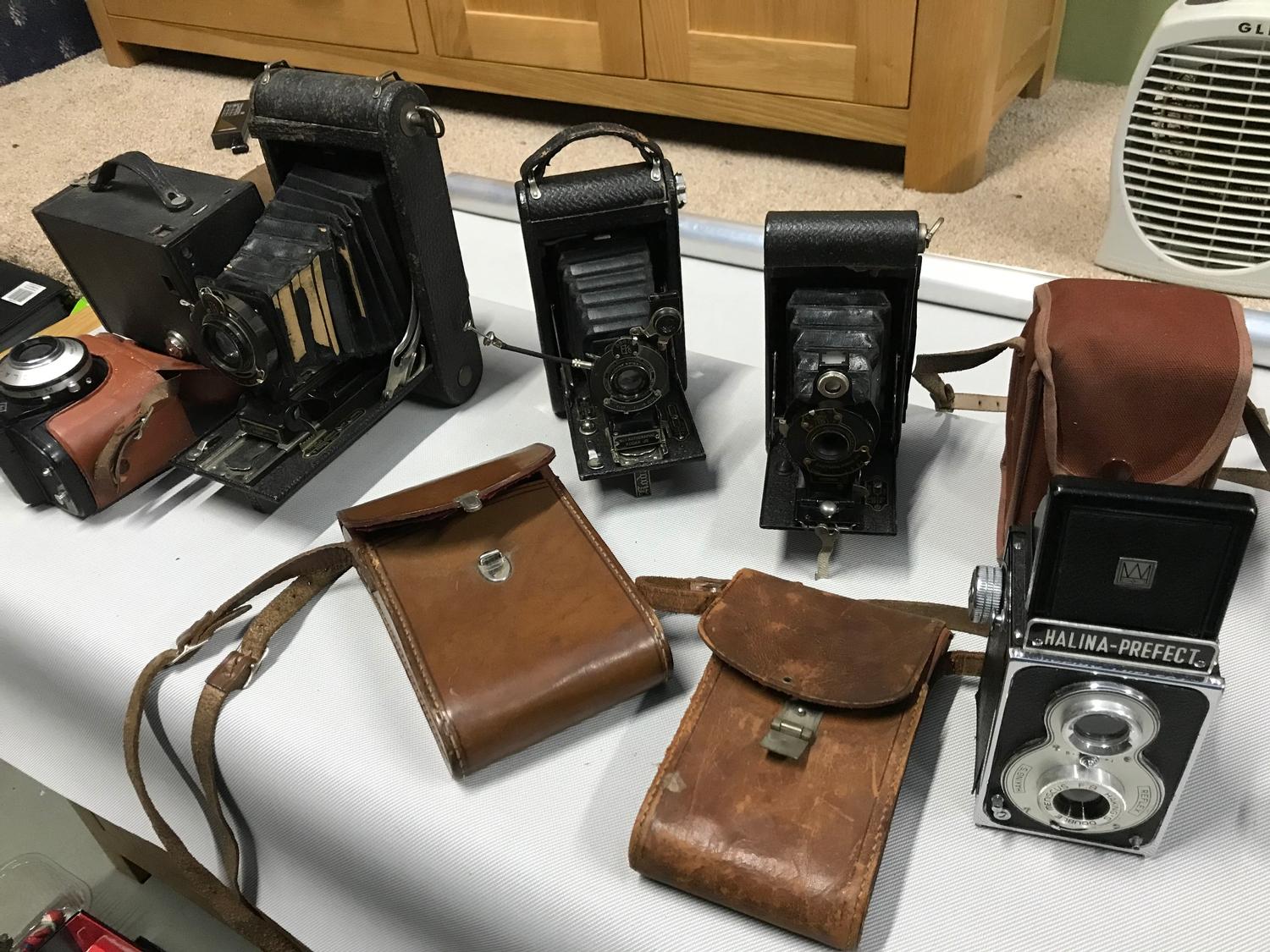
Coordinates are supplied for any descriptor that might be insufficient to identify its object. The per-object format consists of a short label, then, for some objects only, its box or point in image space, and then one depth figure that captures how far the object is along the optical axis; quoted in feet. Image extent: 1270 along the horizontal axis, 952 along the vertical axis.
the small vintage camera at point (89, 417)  3.43
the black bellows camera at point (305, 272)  3.31
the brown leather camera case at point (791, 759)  2.27
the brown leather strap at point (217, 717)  2.90
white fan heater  4.33
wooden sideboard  5.47
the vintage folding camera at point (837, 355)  2.97
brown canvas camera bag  2.61
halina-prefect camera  1.93
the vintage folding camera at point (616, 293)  3.32
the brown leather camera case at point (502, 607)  2.67
